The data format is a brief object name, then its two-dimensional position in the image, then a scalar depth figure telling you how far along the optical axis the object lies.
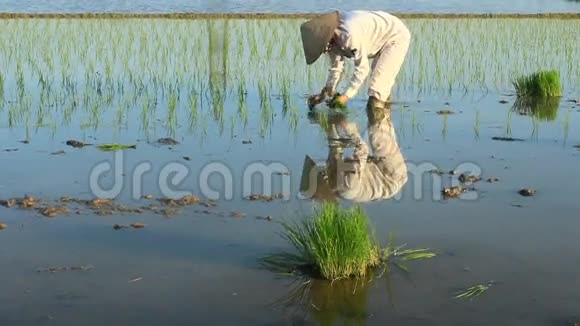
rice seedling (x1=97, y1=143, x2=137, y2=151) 5.19
